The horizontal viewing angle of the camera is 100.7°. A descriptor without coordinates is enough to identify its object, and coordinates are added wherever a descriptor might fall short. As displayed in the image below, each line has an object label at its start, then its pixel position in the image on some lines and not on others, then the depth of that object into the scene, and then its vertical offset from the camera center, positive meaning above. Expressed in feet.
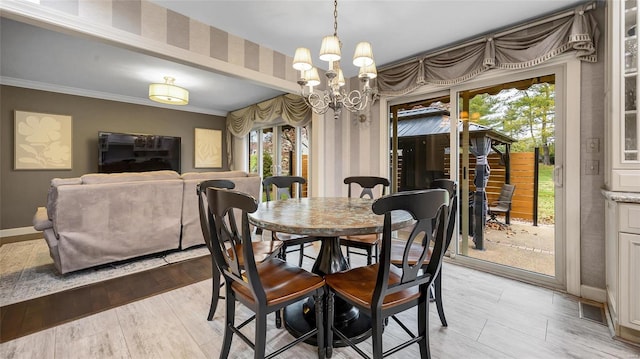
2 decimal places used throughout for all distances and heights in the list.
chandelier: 5.81 +2.71
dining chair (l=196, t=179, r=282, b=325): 5.01 -1.69
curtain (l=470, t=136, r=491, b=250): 9.55 -0.16
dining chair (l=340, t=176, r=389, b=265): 6.89 -1.64
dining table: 4.10 -0.74
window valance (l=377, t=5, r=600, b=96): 6.89 +3.97
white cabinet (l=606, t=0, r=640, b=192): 5.52 +1.81
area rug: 7.38 -3.05
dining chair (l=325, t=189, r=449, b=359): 3.51 -1.69
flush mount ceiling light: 11.90 +3.92
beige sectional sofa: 8.10 -1.31
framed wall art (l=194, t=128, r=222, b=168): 20.49 +2.43
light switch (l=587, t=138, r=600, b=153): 6.98 +0.93
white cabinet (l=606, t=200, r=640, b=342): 5.19 -1.79
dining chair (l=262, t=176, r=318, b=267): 6.88 -0.45
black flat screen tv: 16.26 +1.74
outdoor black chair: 9.14 -0.89
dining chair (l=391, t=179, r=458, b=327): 5.35 -1.61
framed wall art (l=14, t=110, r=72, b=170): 13.74 +2.00
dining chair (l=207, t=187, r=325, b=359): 3.69 -1.68
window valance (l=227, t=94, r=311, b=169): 15.00 +4.20
